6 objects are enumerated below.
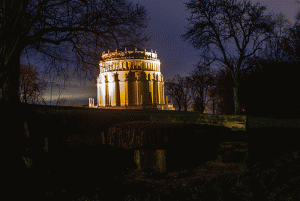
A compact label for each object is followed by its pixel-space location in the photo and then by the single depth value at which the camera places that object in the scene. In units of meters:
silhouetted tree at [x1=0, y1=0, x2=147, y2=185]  6.69
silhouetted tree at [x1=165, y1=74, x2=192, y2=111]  46.69
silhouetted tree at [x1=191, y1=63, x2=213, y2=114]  38.50
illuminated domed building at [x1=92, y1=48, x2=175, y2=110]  76.06
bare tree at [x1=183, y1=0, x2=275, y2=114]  20.28
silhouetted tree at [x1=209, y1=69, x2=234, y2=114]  32.11
